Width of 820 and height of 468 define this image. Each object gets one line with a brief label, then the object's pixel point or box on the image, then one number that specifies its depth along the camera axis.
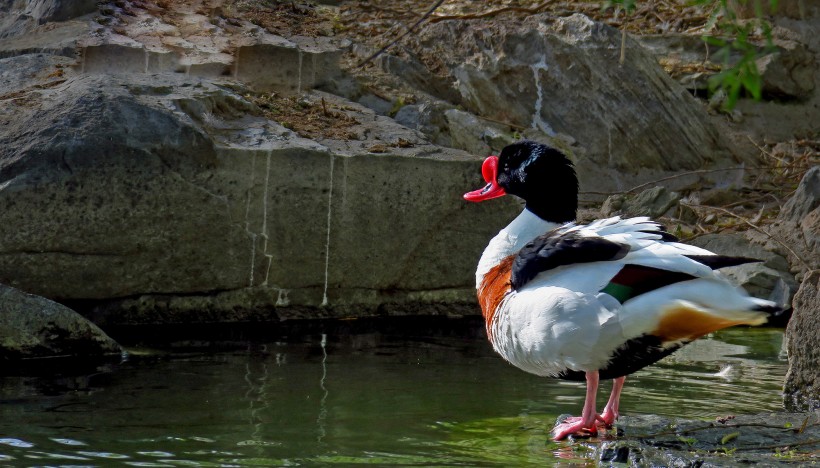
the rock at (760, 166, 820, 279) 16.22
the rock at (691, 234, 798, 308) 16.02
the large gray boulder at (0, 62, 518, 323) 14.58
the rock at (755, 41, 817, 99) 23.45
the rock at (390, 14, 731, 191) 21.83
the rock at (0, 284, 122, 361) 12.63
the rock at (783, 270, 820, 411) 10.48
